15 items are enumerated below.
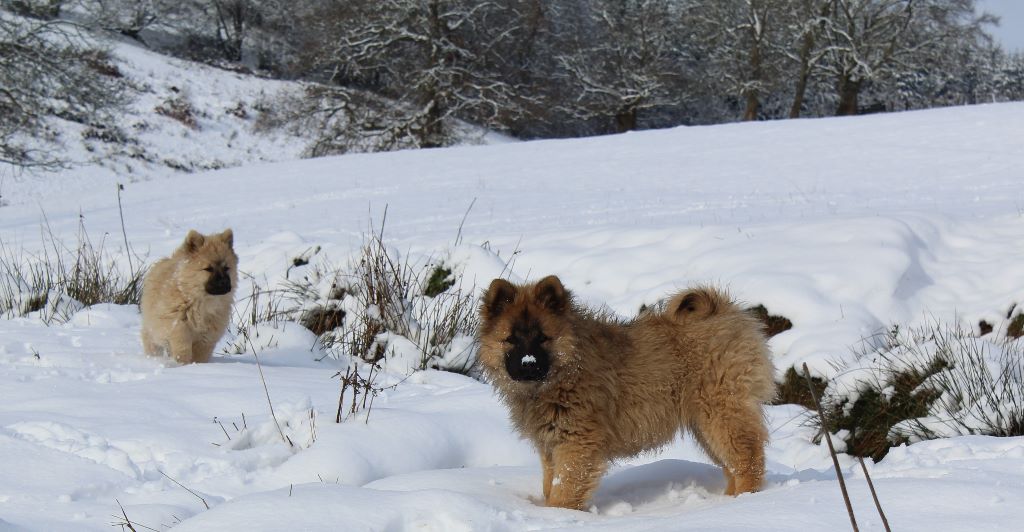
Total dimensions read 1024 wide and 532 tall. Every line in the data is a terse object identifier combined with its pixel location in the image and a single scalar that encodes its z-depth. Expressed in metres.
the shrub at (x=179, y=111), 33.19
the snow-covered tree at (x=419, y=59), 35.56
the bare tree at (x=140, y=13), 39.34
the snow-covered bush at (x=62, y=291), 9.30
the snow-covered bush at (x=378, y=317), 7.72
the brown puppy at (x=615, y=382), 4.29
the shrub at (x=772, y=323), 8.73
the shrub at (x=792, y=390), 7.83
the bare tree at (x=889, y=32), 37.35
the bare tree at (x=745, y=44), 40.19
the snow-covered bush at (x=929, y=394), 5.45
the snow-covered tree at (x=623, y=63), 42.81
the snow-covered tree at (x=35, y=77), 20.56
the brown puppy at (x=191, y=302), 7.37
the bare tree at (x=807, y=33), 38.47
